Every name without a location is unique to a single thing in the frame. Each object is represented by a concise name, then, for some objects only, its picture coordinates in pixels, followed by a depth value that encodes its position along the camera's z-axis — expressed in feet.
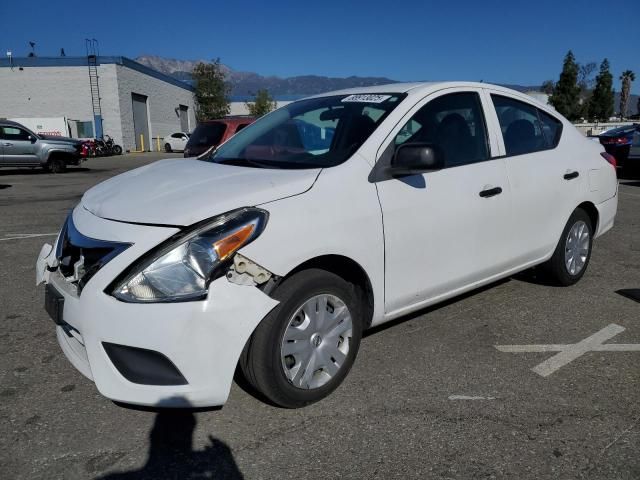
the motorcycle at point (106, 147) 99.74
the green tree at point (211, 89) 166.09
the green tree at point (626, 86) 244.22
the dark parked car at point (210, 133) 33.65
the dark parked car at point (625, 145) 44.01
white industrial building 114.21
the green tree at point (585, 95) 188.68
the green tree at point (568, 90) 164.14
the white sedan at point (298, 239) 7.30
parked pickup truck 54.75
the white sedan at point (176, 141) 125.08
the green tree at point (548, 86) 232.12
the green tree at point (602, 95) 191.62
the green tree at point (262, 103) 168.86
